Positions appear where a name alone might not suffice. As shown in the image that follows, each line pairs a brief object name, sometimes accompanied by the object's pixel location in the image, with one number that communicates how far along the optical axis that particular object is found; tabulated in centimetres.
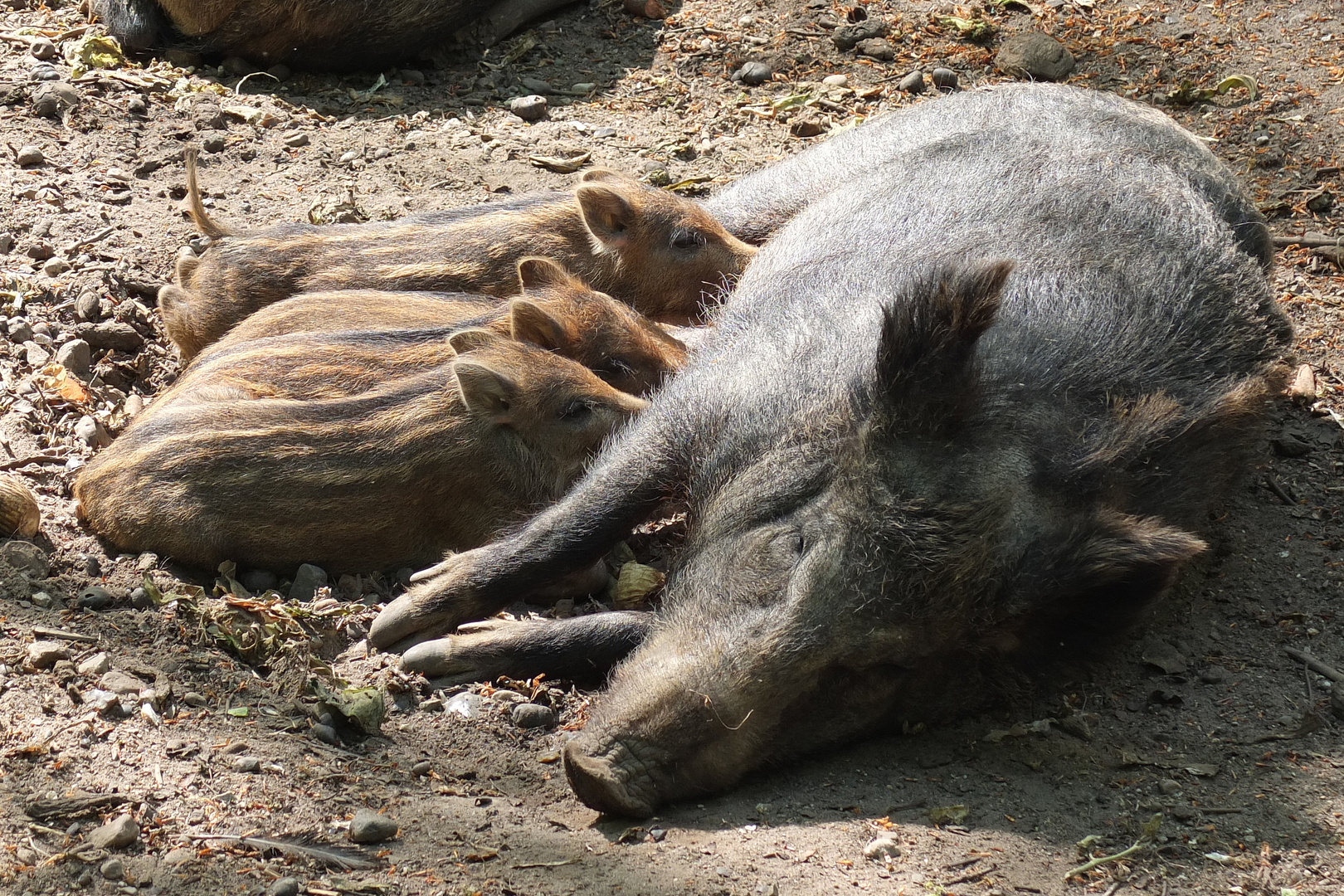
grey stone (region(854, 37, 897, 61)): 1306
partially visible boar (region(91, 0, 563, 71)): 1235
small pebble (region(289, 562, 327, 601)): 745
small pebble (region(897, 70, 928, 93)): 1261
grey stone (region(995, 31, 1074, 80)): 1253
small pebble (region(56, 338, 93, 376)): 859
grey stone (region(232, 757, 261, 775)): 560
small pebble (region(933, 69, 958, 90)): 1257
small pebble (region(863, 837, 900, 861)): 532
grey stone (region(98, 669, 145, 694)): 595
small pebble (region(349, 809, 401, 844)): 526
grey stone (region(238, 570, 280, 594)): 745
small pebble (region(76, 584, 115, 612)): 672
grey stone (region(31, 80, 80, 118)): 1116
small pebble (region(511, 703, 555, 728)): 653
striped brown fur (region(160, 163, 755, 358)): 923
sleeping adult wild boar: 592
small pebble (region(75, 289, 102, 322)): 902
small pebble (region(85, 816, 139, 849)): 488
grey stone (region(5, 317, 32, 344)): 866
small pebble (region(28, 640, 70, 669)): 596
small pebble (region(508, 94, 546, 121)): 1230
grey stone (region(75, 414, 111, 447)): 816
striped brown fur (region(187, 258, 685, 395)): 860
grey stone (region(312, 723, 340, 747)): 611
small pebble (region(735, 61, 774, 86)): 1294
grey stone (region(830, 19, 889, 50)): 1327
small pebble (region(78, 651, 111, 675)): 604
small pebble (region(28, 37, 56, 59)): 1206
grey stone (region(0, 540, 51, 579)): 673
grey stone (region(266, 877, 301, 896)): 477
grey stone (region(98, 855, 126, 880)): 473
